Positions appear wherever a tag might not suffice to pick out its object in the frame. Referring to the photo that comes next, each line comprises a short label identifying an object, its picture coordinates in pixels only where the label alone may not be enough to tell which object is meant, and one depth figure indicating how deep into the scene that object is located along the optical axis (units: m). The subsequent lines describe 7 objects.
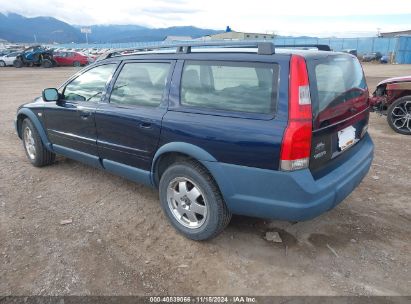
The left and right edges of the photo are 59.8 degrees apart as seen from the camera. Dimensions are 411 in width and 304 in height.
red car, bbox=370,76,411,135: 6.82
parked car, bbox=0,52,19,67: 32.34
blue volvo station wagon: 2.58
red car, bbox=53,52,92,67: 31.00
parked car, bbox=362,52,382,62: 36.88
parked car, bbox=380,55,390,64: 35.01
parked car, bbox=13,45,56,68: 30.47
